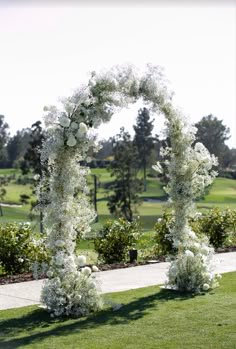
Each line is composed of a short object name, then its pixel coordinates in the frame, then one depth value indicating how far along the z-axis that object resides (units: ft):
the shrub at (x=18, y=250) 38.60
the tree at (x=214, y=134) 271.08
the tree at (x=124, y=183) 149.28
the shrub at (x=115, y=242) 44.50
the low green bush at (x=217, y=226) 51.34
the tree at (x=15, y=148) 281.54
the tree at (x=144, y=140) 235.61
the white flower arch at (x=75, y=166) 27.25
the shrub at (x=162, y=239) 47.34
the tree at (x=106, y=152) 316.11
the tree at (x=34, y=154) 119.86
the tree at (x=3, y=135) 236.92
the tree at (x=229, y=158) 278.87
